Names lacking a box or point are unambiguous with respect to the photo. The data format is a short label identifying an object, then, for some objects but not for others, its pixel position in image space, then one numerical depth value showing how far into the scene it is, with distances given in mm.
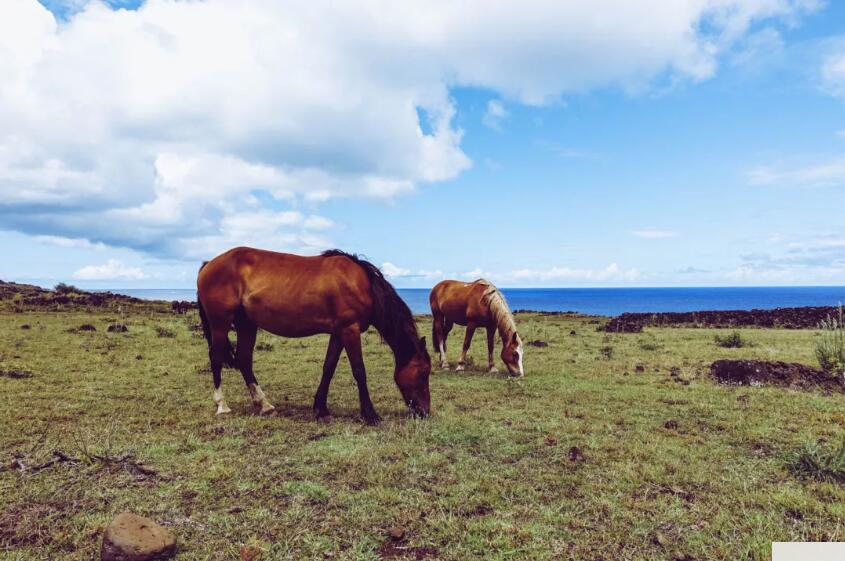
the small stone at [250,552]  3780
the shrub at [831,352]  10695
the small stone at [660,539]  4020
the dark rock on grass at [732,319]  27466
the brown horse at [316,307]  7875
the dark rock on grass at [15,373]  10367
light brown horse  11945
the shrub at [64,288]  35503
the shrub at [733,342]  17750
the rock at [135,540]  3625
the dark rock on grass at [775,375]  10297
